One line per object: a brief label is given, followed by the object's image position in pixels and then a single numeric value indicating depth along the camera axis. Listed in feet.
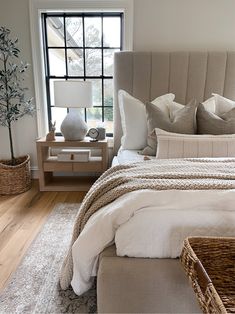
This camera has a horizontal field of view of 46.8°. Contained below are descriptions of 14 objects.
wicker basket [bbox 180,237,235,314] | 3.35
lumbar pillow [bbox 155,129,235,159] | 7.13
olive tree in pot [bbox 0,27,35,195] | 9.57
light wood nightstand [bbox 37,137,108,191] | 9.96
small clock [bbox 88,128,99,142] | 10.18
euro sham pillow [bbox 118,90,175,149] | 8.97
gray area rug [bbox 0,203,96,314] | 5.18
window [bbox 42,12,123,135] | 10.57
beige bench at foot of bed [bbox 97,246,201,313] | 3.94
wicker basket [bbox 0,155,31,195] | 10.15
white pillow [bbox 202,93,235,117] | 8.82
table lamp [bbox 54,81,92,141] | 9.33
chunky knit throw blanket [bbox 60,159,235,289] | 4.76
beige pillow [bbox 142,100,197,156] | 7.95
